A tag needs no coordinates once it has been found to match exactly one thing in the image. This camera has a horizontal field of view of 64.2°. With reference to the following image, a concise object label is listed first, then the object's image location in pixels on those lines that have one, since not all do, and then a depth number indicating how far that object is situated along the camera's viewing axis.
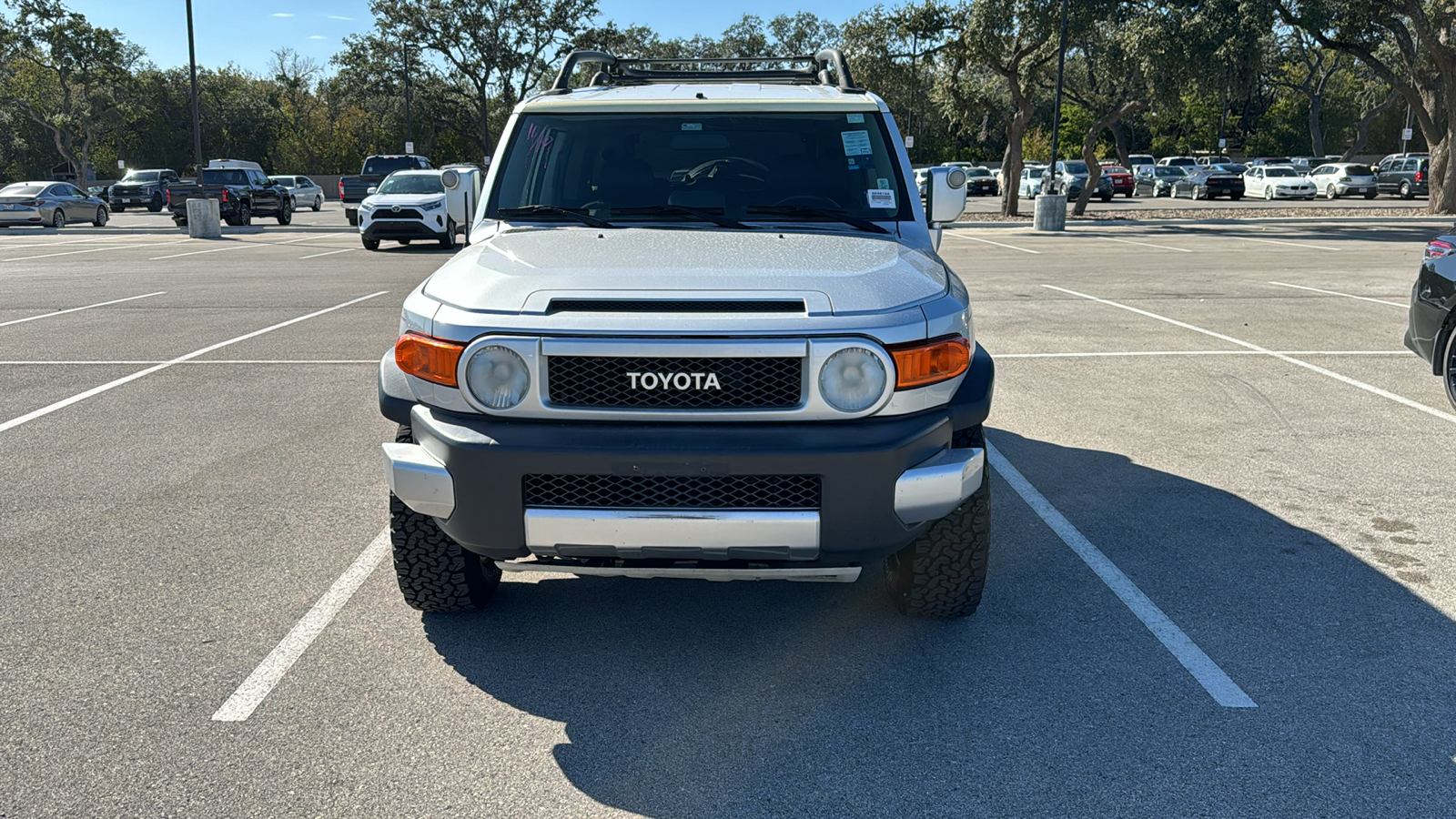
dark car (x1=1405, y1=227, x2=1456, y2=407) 7.36
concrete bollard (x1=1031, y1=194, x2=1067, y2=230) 29.41
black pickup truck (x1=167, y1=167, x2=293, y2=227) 34.06
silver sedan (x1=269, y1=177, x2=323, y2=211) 51.88
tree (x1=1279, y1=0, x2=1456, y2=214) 29.39
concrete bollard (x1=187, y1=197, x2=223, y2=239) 29.50
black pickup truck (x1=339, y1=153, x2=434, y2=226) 33.09
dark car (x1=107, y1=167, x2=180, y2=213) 48.19
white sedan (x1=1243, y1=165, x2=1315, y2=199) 47.75
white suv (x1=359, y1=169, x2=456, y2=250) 23.31
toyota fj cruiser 3.32
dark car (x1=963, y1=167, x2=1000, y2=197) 59.09
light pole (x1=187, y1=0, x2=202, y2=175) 31.33
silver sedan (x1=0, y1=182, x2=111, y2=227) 34.34
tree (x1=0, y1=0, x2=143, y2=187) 56.12
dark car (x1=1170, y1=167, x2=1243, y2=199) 48.88
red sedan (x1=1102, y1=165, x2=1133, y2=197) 51.16
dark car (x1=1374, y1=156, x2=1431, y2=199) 47.25
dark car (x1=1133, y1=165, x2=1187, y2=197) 53.56
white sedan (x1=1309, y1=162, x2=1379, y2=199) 46.75
